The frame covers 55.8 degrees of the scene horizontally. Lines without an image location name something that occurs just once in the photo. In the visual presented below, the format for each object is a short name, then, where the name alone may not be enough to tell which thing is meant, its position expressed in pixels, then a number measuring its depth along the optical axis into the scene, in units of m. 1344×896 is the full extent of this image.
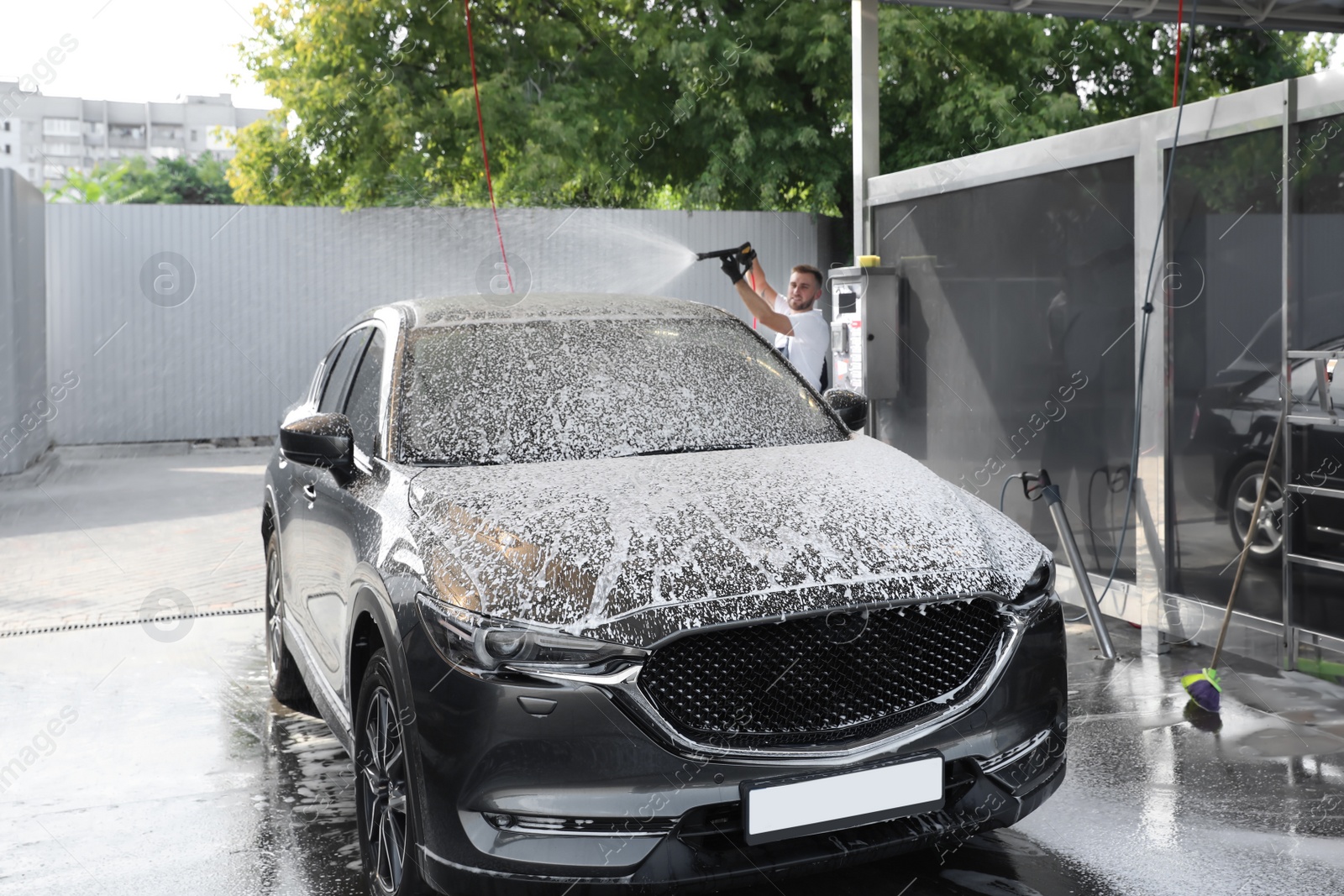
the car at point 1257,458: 5.47
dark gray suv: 2.81
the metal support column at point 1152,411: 6.34
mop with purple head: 5.19
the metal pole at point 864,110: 8.57
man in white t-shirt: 8.91
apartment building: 127.12
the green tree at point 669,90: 20.28
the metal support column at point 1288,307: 5.55
